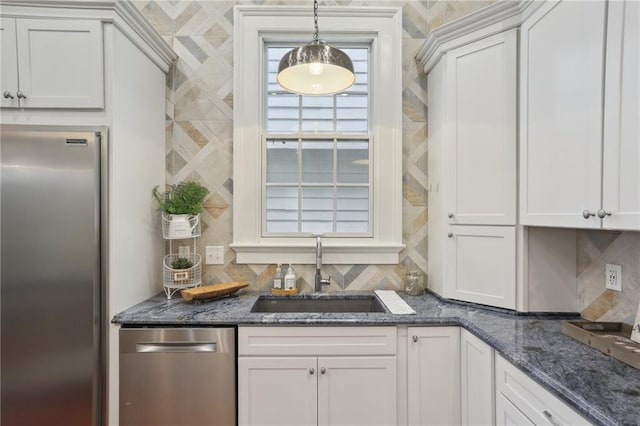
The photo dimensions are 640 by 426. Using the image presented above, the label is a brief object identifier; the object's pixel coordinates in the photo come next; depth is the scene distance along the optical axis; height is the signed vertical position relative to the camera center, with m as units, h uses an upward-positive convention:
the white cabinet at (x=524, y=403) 1.01 -0.69
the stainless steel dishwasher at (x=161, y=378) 1.57 -0.83
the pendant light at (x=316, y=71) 1.41 +0.68
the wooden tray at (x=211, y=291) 1.80 -0.47
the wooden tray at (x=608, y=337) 1.14 -0.51
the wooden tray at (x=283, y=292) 2.06 -0.53
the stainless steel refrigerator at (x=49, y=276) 1.48 -0.31
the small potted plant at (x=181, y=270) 1.93 -0.36
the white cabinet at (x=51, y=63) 1.53 +0.71
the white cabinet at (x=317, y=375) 1.59 -0.83
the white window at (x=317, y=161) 2.24 +0.35
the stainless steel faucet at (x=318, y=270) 2.03 -0.38
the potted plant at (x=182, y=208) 1.90 +0.01
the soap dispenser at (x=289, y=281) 2.07 -0.46
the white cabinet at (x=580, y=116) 1.11 +0.38
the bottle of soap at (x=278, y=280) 2.08 -0.46
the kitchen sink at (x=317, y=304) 2.07 -0.61
